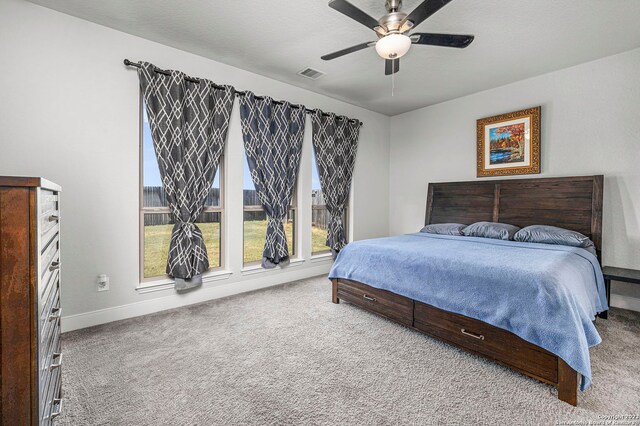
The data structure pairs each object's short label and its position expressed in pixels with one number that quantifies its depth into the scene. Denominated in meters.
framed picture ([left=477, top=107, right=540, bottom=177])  3.71
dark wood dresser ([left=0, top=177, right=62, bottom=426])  0.80
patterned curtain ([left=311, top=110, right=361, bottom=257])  4.33
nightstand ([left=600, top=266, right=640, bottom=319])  2.70
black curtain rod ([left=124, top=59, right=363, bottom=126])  2.76
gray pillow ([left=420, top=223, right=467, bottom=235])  3.80
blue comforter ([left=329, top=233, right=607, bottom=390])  1.70
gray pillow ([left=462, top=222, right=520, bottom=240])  3.38
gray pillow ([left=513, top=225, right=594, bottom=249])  2.92
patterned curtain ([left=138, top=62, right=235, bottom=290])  2.89
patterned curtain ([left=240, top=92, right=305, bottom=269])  3.58
